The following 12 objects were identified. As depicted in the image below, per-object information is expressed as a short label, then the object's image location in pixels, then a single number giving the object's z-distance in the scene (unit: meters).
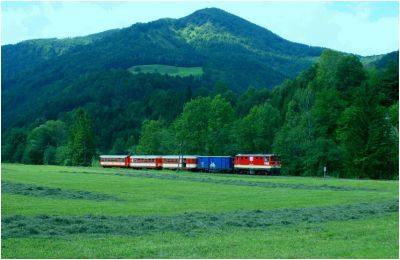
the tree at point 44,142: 156.88
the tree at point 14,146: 165.50
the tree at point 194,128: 116.75
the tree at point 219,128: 112.44
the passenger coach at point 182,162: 96.83
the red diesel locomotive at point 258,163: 86.38
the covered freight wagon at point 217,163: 92.50
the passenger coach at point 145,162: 102.69
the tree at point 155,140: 129.51
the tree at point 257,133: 109.75
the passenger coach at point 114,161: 108.94
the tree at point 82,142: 128.50
